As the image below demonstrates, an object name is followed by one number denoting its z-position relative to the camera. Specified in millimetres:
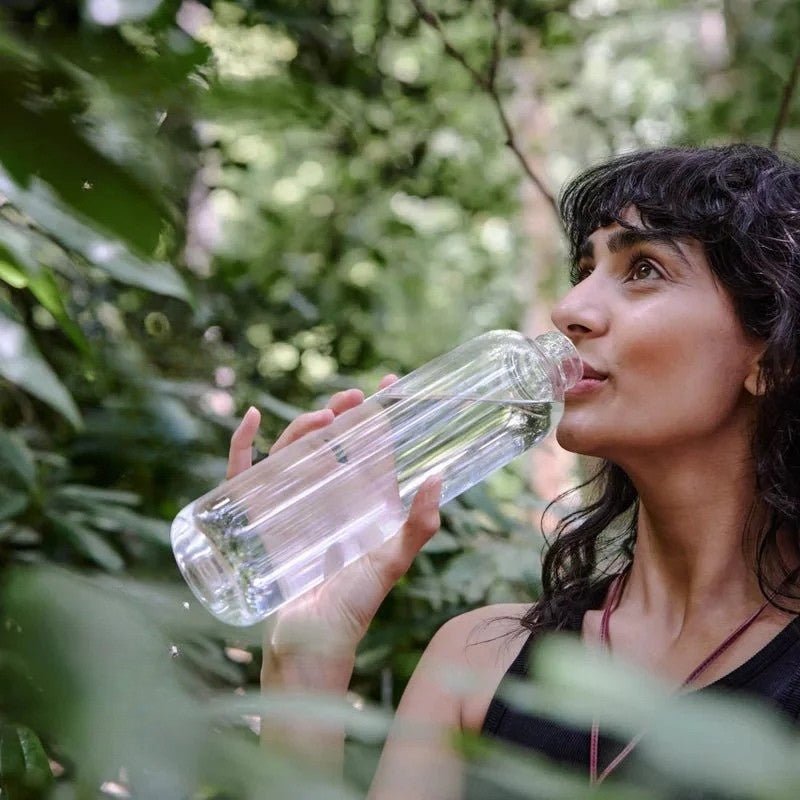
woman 1358
